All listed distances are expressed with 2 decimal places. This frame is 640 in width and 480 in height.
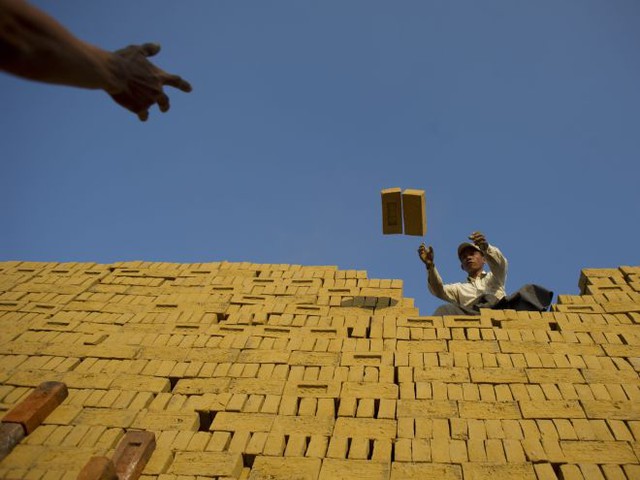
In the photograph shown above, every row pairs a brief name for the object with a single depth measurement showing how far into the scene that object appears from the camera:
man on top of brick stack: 5.66
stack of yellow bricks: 3.76
